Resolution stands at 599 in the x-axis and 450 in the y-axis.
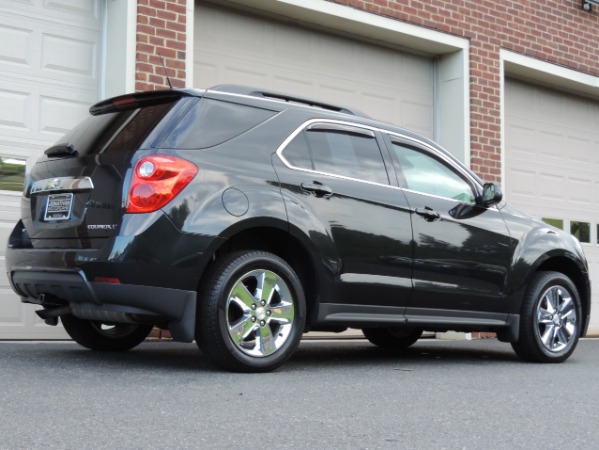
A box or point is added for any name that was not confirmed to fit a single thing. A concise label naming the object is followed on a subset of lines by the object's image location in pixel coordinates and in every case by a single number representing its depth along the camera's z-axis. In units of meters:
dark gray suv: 5.24
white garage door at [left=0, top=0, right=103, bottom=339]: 8.06
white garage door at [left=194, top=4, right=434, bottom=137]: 9.55
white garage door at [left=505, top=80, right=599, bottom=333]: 12.46
